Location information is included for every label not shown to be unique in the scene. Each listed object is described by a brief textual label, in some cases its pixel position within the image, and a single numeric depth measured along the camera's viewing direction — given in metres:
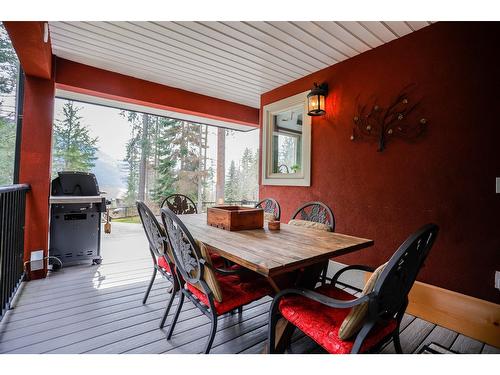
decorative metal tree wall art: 2.28
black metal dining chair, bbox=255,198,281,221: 2.73
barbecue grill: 2.98
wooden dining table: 1.20
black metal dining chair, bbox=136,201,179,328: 1.76
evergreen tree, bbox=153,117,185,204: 10.85
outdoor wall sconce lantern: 2.92
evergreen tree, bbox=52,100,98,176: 9.41
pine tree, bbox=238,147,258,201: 12.12
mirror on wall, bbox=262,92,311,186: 3.33
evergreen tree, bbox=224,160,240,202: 12.66
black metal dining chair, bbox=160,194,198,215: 3.32
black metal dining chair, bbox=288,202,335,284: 2.09
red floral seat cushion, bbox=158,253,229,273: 2.01
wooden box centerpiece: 1.90
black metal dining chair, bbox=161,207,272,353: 1.35
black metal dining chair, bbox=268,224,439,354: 0.97
